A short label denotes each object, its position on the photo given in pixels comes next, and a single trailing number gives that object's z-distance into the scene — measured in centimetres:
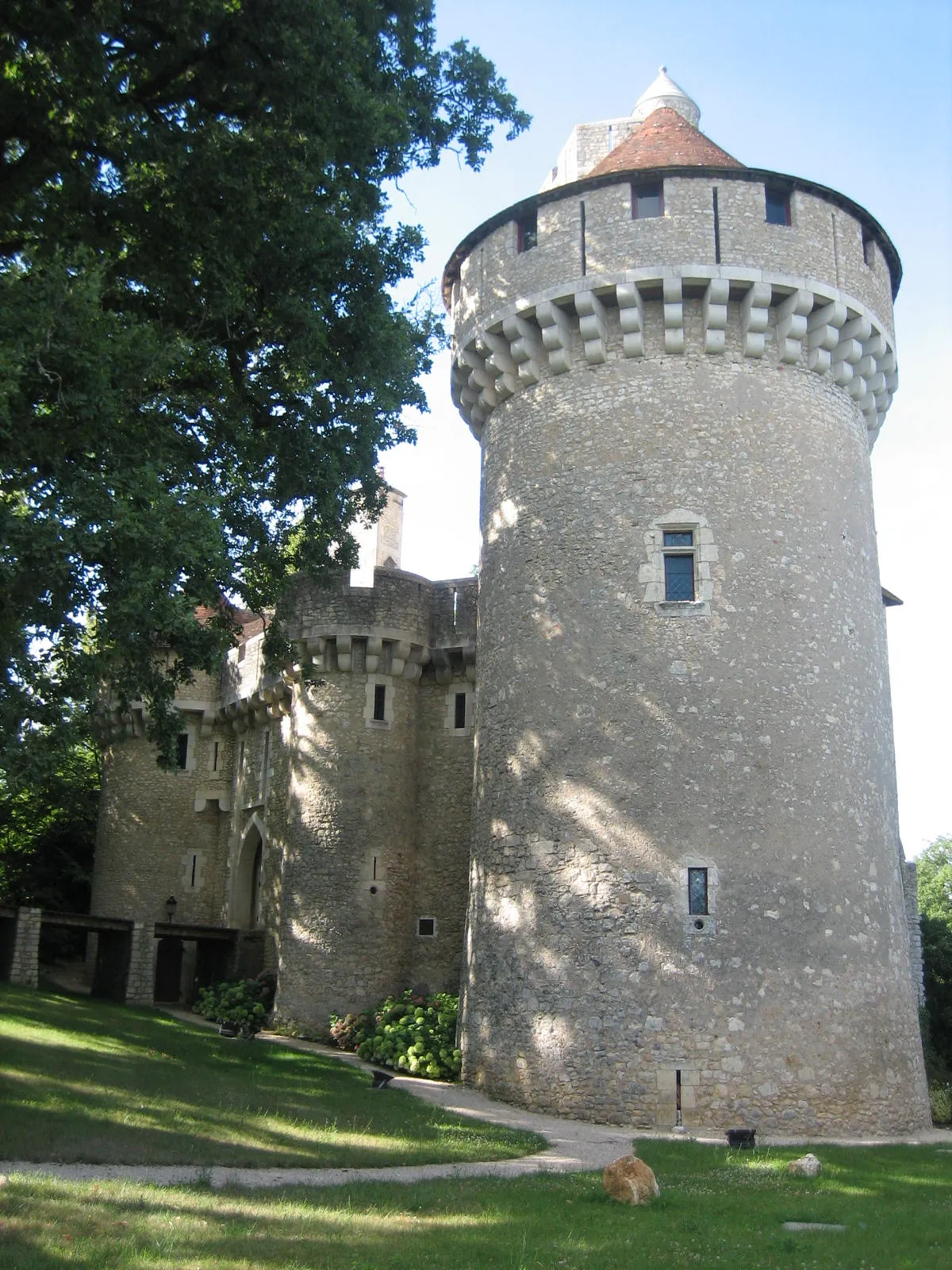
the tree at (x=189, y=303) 979
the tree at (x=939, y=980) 2348
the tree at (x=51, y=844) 3139
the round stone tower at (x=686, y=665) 1369
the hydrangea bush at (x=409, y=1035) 1716
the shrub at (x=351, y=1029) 1975
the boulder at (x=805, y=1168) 1038
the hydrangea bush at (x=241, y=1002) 2166
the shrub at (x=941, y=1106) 1630
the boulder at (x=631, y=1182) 886
